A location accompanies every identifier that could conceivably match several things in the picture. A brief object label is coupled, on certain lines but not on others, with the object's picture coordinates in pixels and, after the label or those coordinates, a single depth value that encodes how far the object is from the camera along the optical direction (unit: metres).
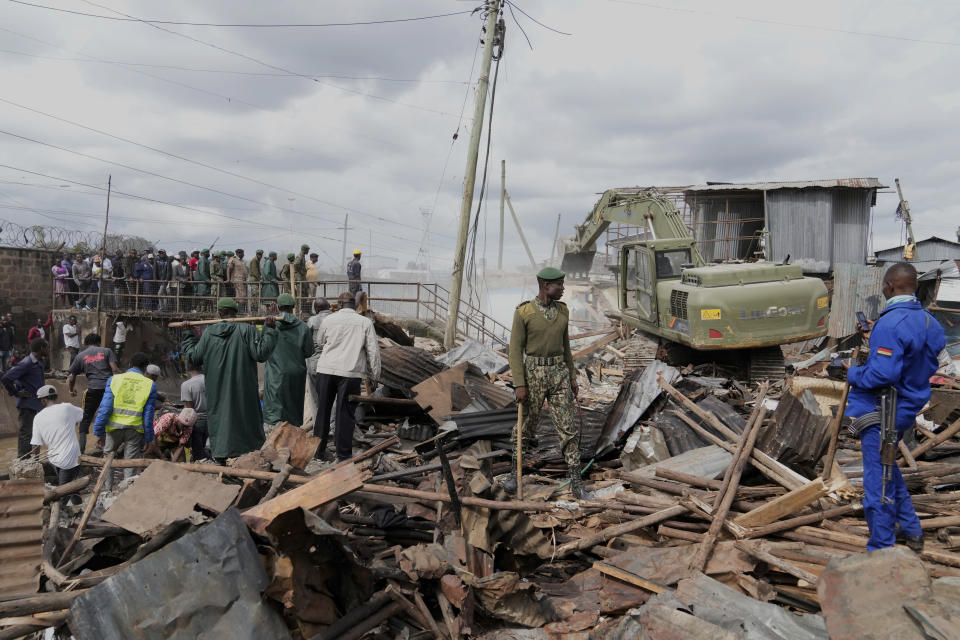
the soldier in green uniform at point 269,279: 17.41
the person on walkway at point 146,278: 19.38
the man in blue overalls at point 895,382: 3.45
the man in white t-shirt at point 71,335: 16.31
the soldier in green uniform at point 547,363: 5.00
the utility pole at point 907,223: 19.89
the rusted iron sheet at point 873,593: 2.57
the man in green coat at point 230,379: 5.48
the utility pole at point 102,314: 18.03
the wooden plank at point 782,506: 3.95
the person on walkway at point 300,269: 16.98
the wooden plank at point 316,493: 2.96
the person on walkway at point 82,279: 19.34
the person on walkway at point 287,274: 16.53
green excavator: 9.06
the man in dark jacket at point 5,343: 16.61
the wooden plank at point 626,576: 3.35
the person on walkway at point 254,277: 17.78
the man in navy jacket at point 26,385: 7.82
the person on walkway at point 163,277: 19.17
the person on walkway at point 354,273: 16.75
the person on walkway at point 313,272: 16.73
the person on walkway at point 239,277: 17.73
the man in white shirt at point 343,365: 5.88
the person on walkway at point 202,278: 18.28
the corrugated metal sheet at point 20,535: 2.86
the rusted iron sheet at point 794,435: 4.87
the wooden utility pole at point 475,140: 11.52
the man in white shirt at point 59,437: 5.61
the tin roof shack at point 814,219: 18.37
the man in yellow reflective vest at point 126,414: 6.10
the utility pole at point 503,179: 38.28
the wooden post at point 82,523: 3.19
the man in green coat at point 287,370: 6.05
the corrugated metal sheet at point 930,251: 20.09
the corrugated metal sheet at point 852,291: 17.09
